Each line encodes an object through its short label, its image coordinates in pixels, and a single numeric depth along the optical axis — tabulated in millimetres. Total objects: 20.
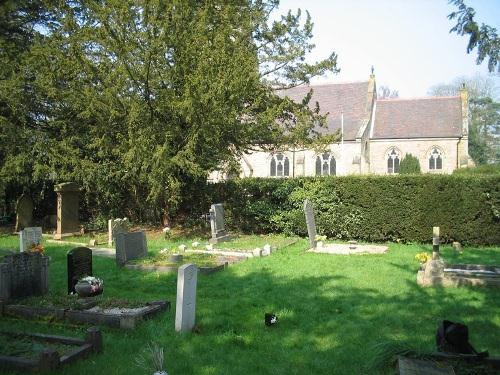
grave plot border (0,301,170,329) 6750
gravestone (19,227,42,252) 12852
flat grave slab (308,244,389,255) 14312
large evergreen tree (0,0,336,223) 14977
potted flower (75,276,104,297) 7930
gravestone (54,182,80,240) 17938
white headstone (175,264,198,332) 6531
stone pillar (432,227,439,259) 9891
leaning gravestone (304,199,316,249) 15181
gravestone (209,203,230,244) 16500
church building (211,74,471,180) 42406
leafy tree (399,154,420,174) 41844
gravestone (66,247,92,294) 8516
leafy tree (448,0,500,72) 5680
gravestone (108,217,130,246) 14820
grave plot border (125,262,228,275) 10847
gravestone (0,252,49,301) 7711
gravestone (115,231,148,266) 11758
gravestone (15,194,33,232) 19859
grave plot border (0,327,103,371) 4965
